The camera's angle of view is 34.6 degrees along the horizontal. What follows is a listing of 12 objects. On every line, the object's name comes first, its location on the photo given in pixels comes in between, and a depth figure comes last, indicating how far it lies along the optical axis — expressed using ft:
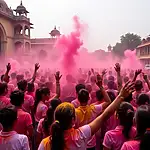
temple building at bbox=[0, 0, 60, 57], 105.40
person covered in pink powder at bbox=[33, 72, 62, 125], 13.78
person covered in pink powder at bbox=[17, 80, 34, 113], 15.38
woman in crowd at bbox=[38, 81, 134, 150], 7.18
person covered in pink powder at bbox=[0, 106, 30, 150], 7.98
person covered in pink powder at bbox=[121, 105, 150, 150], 6.91
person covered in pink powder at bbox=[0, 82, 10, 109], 13.95
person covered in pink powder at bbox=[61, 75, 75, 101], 20.76
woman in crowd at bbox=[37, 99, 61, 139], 10.39
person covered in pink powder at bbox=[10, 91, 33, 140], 10.91
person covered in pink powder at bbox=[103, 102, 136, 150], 8.56
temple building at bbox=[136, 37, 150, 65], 135.44
